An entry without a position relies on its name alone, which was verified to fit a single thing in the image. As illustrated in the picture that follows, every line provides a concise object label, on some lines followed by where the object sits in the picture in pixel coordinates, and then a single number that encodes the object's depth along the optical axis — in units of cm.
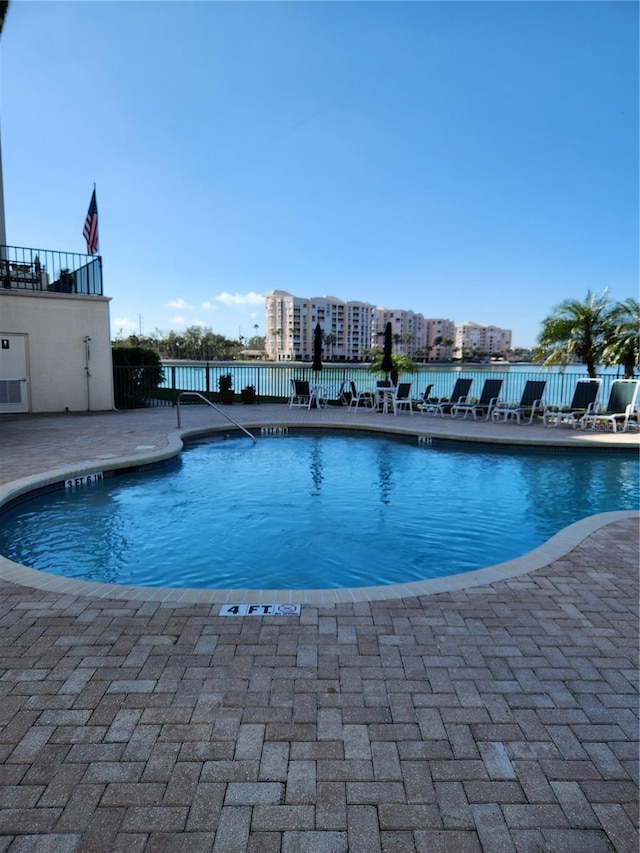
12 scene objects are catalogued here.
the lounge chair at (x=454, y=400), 1411
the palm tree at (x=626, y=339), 1448
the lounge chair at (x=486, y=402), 1338
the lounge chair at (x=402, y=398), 1468
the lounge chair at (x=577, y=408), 1206
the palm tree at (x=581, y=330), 1557
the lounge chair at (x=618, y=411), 1150
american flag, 1362
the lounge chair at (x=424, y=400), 1500
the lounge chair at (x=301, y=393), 1571
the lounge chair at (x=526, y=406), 1279
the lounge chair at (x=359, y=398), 1588
